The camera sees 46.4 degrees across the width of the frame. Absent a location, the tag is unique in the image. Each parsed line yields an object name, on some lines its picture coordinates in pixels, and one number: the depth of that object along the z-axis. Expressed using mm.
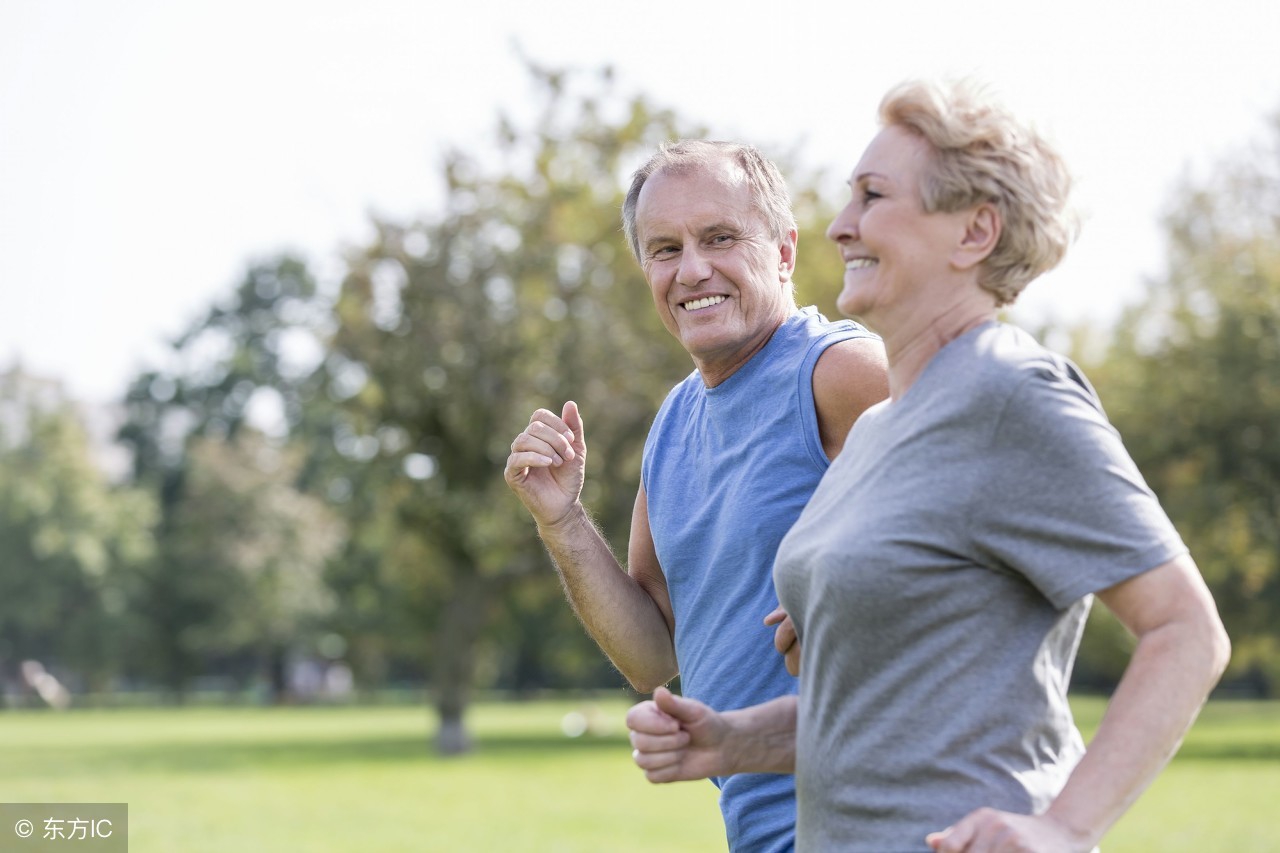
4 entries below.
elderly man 2760
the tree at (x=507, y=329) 28703
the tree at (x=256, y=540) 64812
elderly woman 1880
